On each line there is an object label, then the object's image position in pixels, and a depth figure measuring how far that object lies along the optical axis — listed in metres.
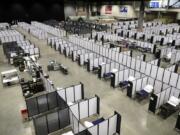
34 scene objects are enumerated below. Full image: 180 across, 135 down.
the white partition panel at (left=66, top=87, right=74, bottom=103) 10.87
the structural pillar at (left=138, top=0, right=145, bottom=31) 30.88
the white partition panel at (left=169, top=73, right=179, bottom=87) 12.48
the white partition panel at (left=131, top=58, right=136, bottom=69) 15.61
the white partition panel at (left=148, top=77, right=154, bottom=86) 12.15
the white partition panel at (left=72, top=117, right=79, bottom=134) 8.36
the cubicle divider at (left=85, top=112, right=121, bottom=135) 7.76
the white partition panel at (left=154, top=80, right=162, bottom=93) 11.75
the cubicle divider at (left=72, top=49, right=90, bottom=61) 18.75
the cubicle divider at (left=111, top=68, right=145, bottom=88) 13.03
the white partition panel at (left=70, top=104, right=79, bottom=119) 9.18
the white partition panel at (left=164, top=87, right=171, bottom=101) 10.70
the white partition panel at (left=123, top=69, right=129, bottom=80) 13.53
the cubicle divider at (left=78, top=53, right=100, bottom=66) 17.53
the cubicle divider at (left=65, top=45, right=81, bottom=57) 20.25
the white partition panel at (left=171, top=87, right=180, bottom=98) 10.68
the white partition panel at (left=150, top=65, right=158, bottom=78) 13.76
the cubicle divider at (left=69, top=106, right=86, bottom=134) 8.13
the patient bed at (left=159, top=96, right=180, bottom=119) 9.98
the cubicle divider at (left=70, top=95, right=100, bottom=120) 9.37
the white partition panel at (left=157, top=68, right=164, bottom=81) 13.37
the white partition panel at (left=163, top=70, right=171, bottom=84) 12.93
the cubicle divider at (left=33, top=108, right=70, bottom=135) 8.25
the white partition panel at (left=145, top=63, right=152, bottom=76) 14.25
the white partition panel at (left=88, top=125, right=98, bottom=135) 7.56
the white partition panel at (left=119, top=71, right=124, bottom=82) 13.30
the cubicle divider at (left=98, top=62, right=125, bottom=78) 14.52
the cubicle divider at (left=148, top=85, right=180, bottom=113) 10.20
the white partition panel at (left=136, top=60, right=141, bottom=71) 15.15
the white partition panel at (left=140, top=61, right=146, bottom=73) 14.68
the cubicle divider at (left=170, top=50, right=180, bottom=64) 17.89
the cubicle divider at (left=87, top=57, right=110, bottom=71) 16.12
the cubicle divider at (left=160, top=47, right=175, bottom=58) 19.35
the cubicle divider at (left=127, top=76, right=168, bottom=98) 11.71
